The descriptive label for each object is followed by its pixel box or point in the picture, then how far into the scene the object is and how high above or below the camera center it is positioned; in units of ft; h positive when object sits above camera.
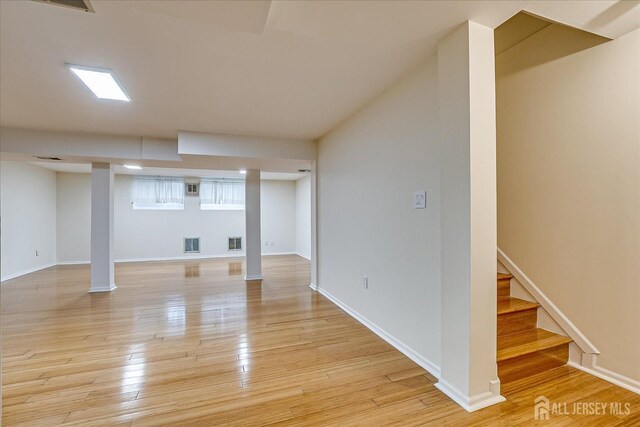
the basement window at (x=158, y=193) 23.52 +1.95
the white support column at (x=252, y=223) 16.53 -0.44
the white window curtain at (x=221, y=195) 25.27 +1.90
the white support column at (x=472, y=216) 5.44 -0.04
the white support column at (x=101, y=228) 14.10 -0.57
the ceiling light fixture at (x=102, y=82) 7.06 +3.67
